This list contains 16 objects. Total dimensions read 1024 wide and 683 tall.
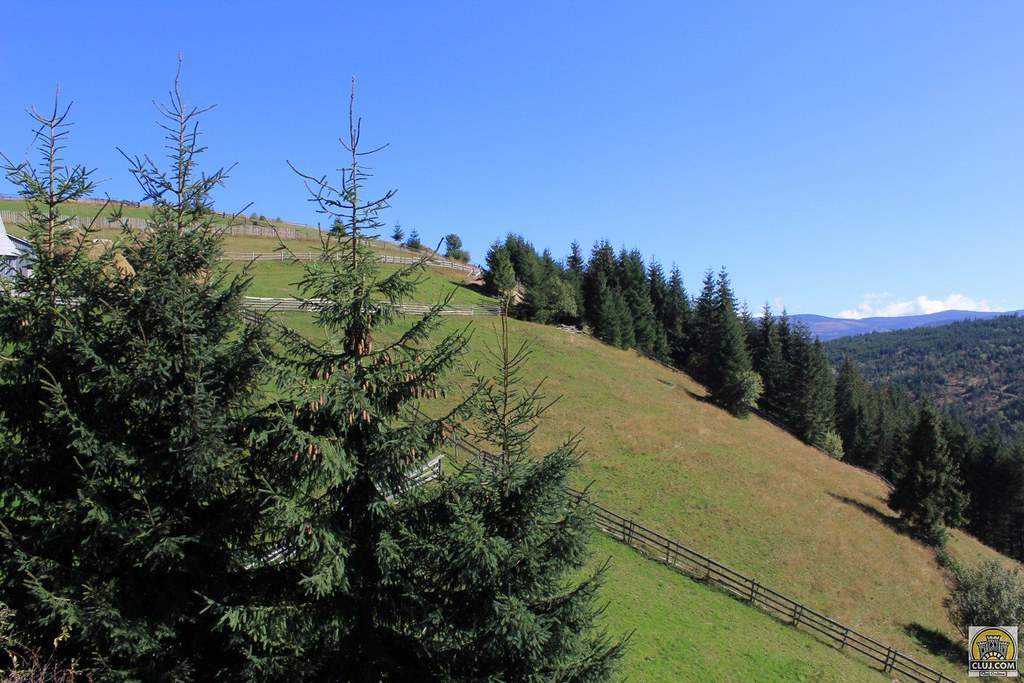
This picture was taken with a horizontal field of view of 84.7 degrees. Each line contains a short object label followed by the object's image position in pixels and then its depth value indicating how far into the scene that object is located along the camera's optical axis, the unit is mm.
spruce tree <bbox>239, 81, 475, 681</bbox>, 7730
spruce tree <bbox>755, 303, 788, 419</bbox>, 67938
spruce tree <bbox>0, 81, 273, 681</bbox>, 7781
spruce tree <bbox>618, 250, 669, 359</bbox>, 75125
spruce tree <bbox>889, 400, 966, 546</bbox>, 37719
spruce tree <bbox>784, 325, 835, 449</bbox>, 60875
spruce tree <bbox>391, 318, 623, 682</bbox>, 7973
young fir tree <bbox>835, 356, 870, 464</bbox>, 73500
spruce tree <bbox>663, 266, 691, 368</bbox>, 82812
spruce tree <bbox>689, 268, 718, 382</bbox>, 73688
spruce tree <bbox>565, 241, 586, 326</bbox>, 70581
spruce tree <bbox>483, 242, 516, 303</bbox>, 63719
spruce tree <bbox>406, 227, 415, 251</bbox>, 88075
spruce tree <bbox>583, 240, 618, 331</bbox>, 68875
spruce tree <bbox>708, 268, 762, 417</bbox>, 55219
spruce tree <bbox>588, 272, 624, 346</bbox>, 68562
